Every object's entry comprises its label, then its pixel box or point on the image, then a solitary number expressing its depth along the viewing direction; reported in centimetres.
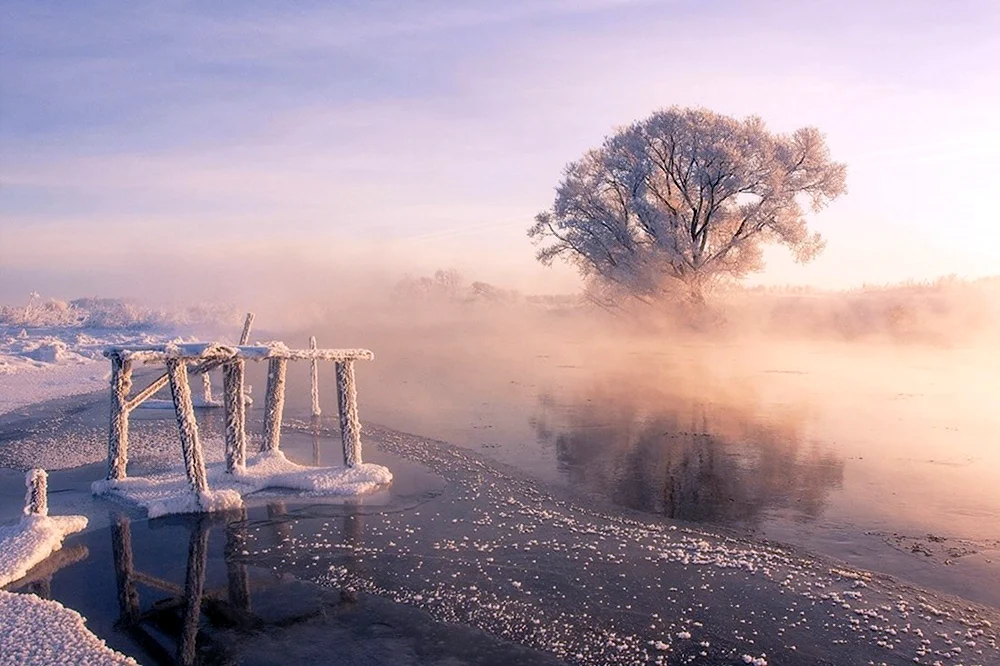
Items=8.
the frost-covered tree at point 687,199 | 3059
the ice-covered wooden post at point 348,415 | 1188
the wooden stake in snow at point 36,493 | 886
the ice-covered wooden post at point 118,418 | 1079
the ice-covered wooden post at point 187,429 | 1011
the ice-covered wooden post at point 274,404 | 1259
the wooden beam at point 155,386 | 1116
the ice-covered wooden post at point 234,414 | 1128
